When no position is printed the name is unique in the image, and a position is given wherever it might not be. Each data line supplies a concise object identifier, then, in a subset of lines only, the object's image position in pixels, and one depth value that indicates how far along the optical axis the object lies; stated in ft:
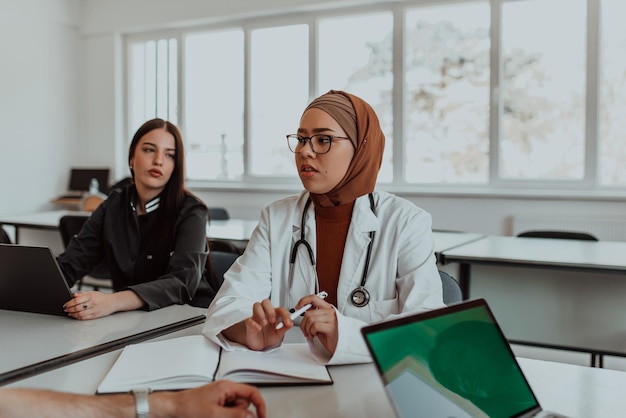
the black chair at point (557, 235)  11.14
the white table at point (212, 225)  11.75
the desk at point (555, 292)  8.58
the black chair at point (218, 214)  15.48
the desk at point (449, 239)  9.70
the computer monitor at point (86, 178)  23.94
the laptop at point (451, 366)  2.74
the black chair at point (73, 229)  11.60
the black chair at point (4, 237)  9.38
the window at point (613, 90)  16.24
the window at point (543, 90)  16.70
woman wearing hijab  5.07
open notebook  3.60
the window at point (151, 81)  24.08
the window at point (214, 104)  22.53
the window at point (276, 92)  21.11
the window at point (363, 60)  19.35
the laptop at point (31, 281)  5.19
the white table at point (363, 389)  3.29
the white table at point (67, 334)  4.13
